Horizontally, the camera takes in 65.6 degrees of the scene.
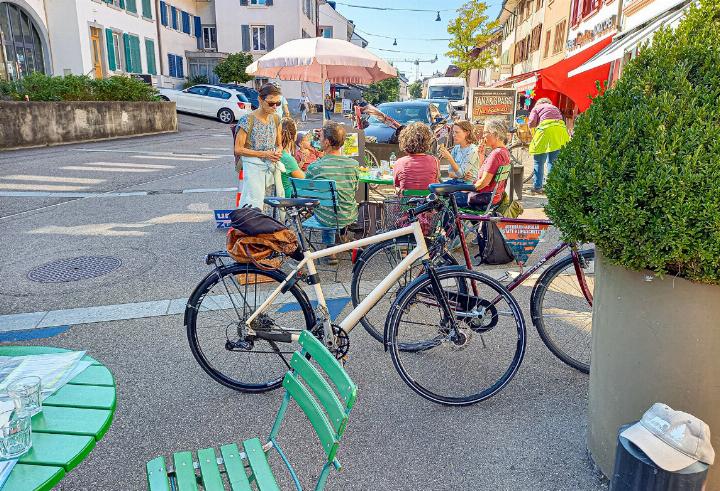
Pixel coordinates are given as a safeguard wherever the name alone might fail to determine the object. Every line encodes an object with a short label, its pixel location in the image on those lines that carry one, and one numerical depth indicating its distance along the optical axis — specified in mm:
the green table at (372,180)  6867
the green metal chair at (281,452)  1780
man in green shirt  5516
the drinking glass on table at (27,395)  1696
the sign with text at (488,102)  13602
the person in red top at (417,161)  5738
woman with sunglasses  6156
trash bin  1891
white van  24438
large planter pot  2178
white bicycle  3283
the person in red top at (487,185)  5539
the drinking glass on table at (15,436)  1583
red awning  11695
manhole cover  5488
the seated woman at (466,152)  7195
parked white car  25547
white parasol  9148
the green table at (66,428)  1522
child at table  7965
